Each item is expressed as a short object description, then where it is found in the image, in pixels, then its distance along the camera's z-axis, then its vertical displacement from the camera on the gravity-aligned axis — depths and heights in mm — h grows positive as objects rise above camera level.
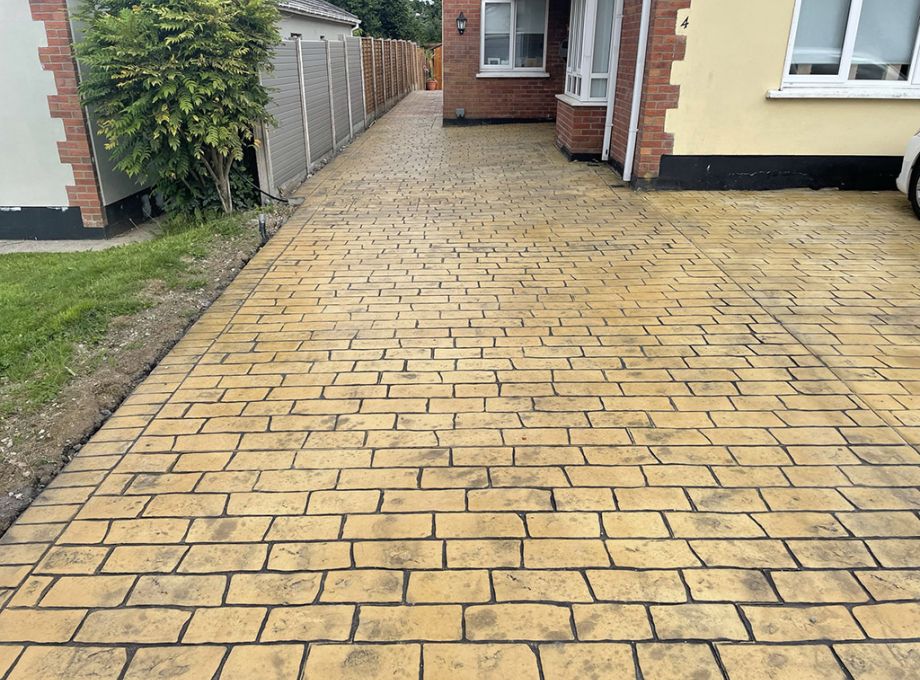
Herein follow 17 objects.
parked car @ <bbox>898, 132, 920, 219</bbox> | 7215 -1083
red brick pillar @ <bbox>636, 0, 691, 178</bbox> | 8156 -280
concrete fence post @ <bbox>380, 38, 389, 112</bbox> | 20756 +172
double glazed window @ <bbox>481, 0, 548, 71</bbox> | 16000 +625
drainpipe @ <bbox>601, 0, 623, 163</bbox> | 9864 +2
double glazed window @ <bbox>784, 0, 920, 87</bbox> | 8250 +262
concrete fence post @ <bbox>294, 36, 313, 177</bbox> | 10031 -450
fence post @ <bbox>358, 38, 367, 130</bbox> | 16688 -582
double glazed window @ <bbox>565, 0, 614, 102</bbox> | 10695 +223
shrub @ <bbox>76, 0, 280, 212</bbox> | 6863 -150
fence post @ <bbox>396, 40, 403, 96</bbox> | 25047 -133
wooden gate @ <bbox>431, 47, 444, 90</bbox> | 40597 -197
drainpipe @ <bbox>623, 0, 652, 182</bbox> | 8469 -342
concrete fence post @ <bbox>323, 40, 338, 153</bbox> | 12350 -527
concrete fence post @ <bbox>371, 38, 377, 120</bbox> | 18575 +74
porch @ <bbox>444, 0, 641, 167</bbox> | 16016 +81
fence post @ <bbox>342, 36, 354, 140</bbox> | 14359 -479
